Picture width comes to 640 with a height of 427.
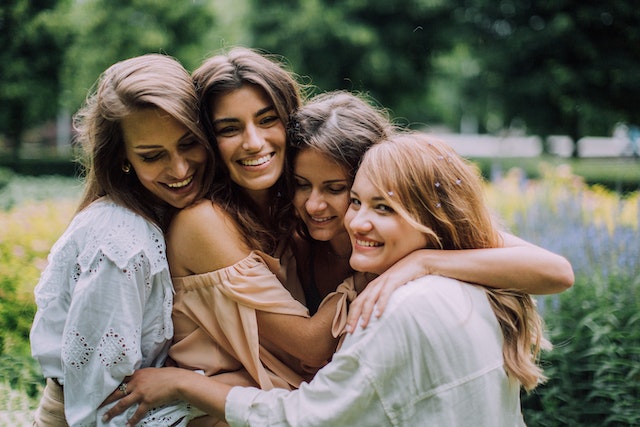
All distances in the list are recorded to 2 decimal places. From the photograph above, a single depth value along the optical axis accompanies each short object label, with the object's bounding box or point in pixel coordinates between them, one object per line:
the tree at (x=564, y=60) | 14.20
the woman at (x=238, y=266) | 2.43
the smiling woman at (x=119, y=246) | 2.27
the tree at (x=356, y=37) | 15.84
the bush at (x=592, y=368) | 3.47
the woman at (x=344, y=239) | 2.21
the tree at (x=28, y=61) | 15.85
